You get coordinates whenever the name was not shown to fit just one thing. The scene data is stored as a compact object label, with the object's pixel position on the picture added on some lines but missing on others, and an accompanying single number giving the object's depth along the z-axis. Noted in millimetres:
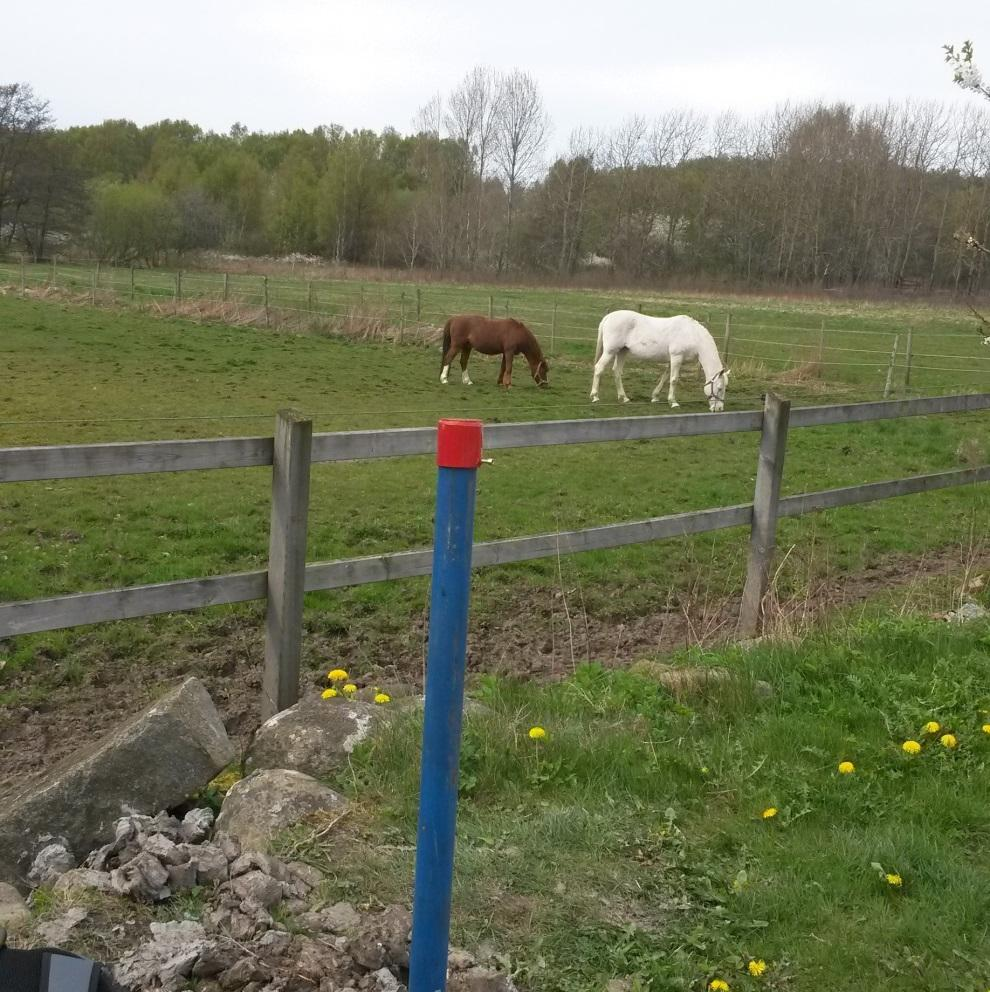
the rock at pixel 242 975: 2137
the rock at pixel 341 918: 2355
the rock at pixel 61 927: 2230
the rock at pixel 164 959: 2127
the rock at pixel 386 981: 2145
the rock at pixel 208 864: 2549
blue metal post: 1789
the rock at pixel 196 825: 2848
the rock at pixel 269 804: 2787
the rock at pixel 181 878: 2506
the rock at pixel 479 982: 2166
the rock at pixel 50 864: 2662
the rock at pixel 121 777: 2783
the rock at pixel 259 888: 2404
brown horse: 18672
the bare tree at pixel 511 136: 66000
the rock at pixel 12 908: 2299
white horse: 17266
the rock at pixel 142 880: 2441
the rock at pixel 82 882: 2447
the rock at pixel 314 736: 3256
